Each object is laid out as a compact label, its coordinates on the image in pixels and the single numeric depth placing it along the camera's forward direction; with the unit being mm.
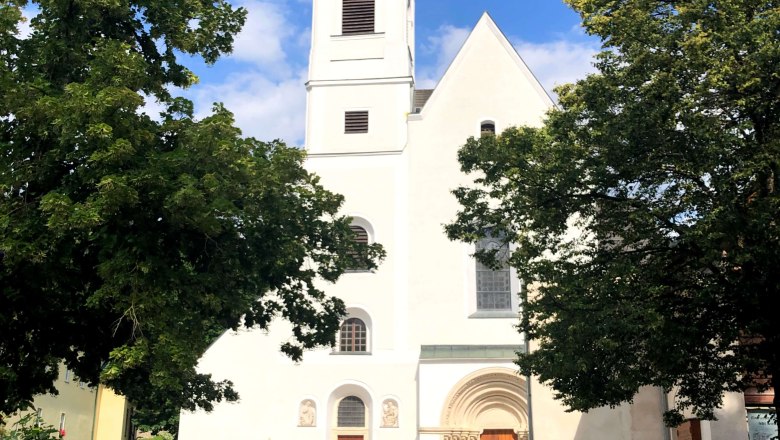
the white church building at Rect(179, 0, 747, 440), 26047
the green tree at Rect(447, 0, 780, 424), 12047
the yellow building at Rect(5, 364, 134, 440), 32250
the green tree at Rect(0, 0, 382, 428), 12656
